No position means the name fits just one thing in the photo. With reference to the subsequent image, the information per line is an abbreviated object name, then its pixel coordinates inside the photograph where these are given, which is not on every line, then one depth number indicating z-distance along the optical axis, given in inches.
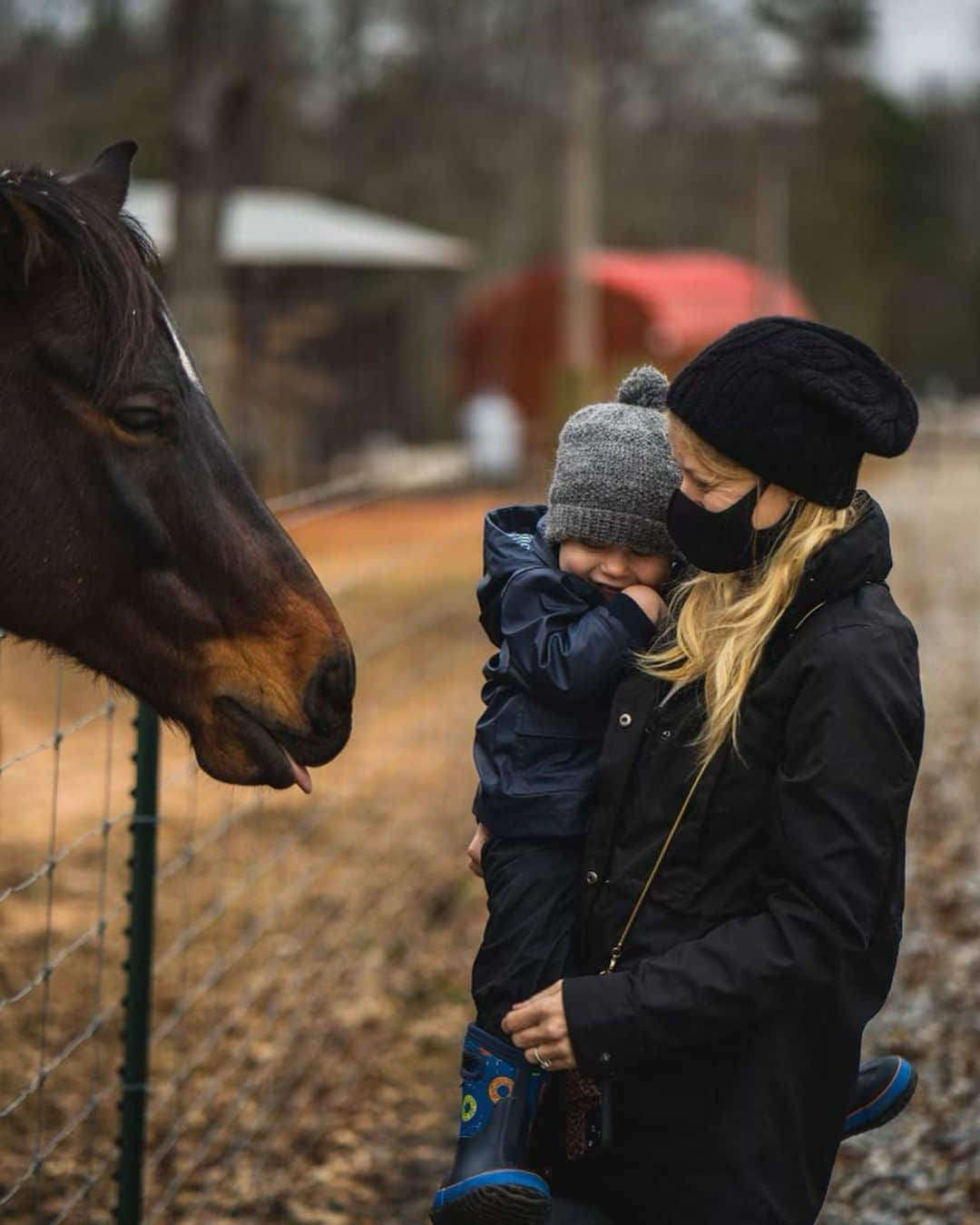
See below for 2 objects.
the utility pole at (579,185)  810.8
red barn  1099.3
